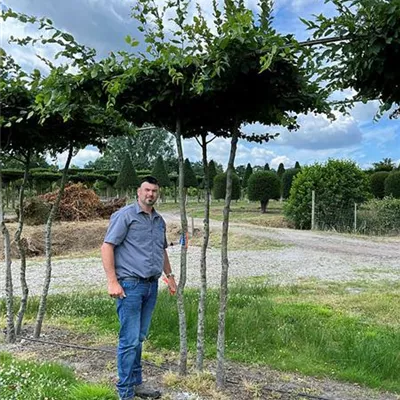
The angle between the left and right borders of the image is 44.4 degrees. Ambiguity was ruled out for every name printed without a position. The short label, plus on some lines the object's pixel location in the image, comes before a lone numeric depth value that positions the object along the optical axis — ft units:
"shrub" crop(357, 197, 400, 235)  63.26
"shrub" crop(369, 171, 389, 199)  101.09
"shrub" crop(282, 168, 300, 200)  120.67
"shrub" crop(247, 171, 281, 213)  99.66
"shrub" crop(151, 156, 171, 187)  130.97
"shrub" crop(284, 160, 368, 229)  66.85
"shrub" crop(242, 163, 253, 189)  148.61
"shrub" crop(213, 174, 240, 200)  122.07
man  10.98
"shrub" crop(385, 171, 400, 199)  87.15
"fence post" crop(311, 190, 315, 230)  66.28
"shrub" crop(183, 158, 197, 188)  123.94
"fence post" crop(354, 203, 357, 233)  64.60
